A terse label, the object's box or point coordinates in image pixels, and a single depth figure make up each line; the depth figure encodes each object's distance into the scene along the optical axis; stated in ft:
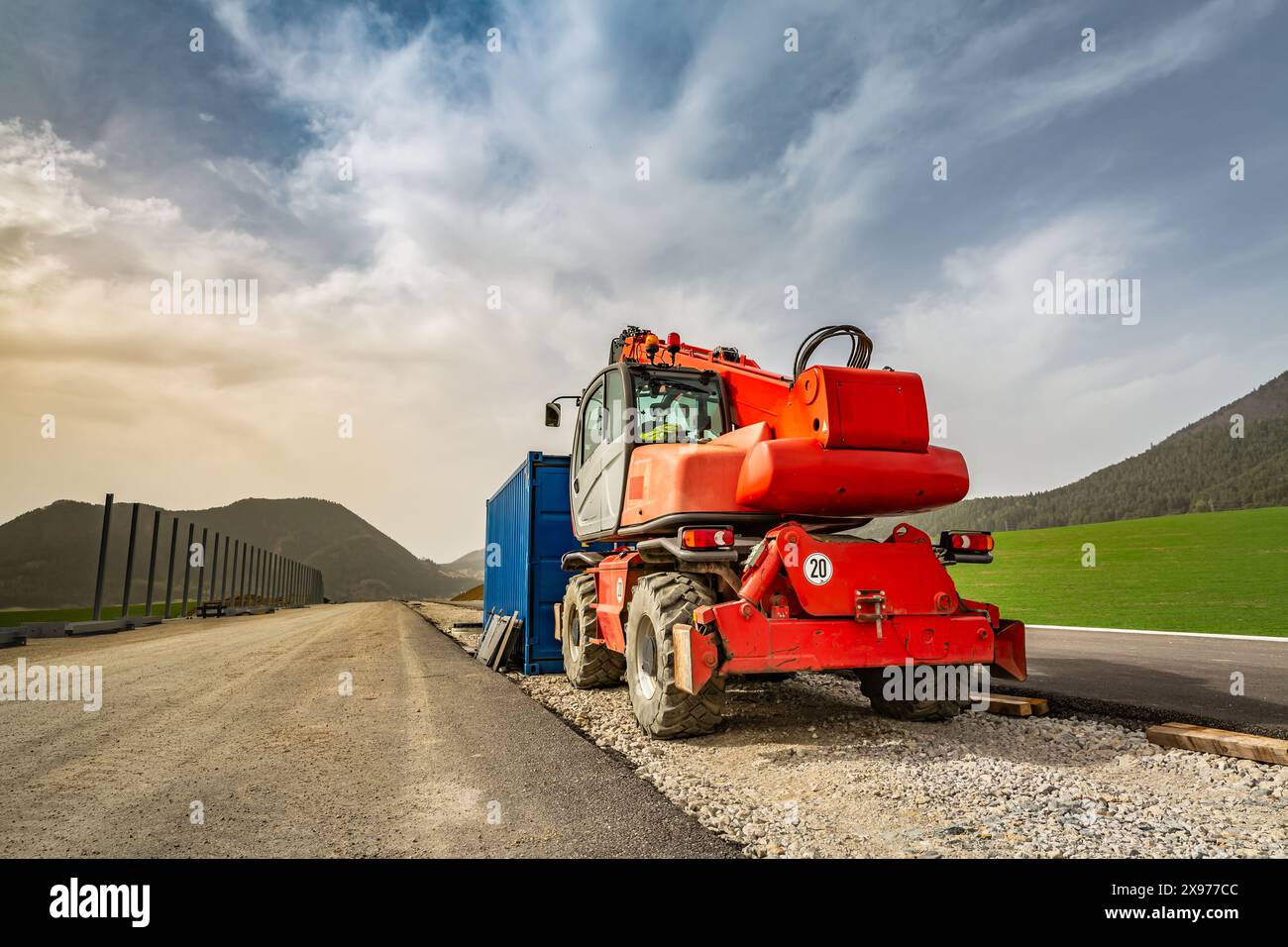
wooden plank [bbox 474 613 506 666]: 37.22
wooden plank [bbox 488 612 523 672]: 35.06
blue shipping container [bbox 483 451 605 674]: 33.73
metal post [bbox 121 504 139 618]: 75.97
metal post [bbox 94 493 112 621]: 66.80
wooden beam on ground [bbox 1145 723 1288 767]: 15.61
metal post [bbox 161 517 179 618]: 94.44
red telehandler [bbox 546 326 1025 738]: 17.33
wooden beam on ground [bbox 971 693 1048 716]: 21.38
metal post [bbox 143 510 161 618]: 87.36
